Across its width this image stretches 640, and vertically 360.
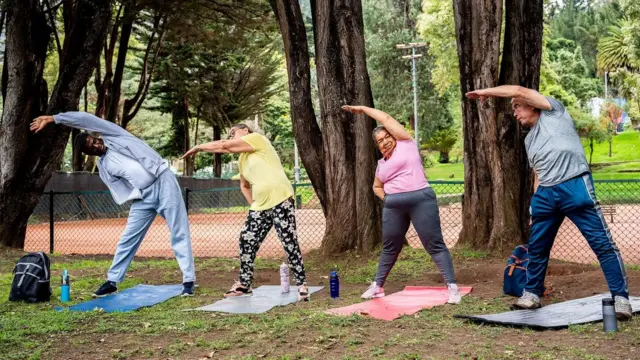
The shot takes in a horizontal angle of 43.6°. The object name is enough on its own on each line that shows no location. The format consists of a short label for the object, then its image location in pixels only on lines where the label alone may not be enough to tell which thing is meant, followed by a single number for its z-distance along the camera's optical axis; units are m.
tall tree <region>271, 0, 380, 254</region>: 10.87
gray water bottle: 5.69
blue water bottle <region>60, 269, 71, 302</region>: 8.22
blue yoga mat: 7.75
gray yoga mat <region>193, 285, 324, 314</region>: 7.41
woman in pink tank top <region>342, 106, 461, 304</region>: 7.37
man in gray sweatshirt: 8.41
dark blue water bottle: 7.82
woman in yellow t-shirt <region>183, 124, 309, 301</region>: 7.81
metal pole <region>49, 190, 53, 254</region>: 14.72
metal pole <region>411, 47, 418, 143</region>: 40.90
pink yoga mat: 6.90
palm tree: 58.98
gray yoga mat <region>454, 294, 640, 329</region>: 6.04
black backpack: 8.17
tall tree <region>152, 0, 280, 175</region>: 36.72
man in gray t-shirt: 6.24
